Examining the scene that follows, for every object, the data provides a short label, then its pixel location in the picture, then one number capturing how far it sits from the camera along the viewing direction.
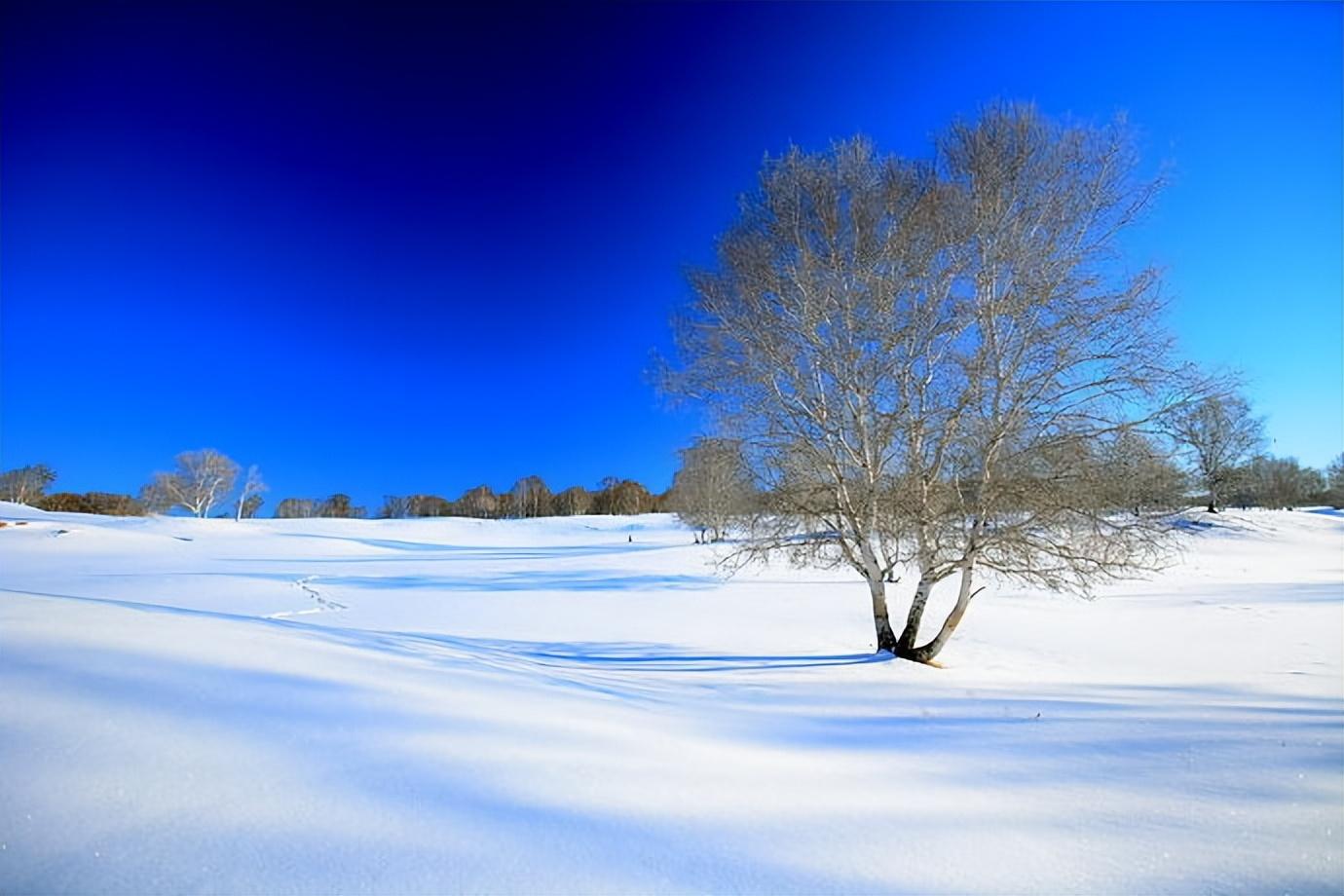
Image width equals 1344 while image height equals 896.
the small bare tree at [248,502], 61.97
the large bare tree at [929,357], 7.07
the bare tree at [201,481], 57.41
